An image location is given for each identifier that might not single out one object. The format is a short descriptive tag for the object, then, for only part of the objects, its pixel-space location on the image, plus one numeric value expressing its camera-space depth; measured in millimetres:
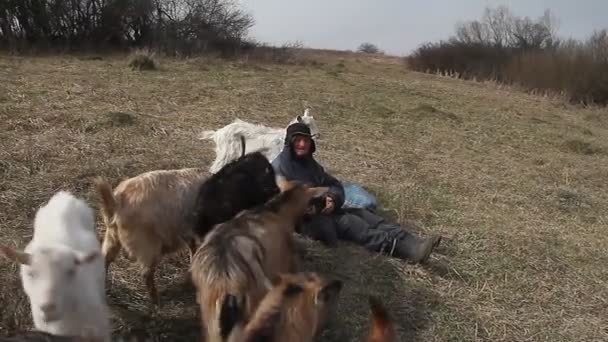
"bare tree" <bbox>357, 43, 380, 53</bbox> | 55312
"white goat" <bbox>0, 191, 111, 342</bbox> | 2920
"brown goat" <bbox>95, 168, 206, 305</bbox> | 3926
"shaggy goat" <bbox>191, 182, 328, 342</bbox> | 3133
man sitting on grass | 5078
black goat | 4219
